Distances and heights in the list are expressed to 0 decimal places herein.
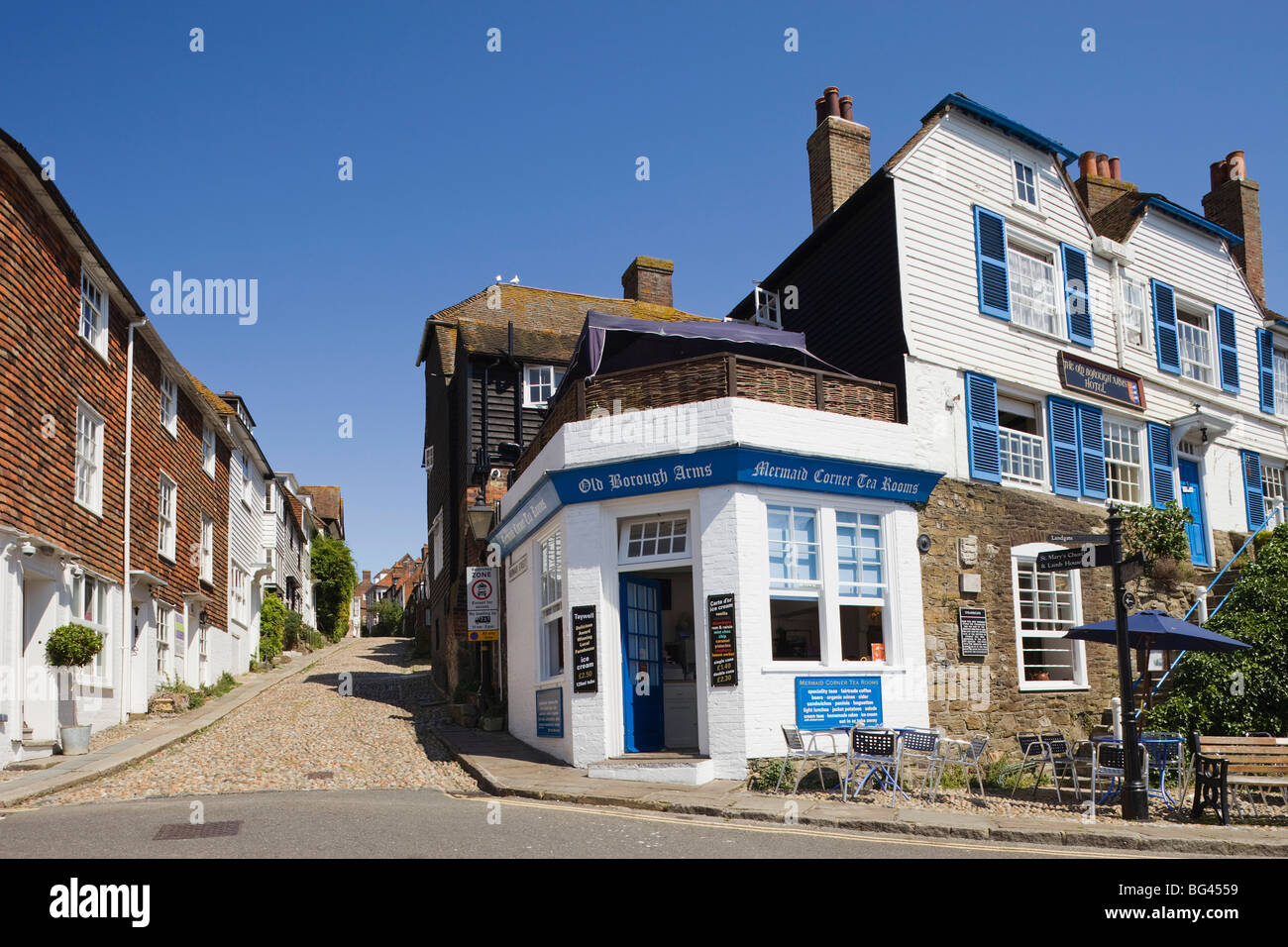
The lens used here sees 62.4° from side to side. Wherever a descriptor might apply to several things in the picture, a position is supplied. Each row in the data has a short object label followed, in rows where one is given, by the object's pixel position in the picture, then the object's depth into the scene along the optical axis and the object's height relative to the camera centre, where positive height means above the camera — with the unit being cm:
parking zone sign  1772 +6
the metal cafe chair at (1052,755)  1202 -185
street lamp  1767 +150
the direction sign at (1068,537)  1148 +62
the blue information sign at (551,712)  1475 -146
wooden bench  1086 -179
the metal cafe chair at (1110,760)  1143 -180
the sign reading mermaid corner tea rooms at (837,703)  1330 -130
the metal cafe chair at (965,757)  1147 -176
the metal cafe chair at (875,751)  1159 -165
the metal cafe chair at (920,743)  1134 -154
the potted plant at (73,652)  1467 -42
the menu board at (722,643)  1311 -48
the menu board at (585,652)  1384 -58
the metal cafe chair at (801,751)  1179 -167
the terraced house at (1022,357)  1588 +405
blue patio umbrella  1278 -51
